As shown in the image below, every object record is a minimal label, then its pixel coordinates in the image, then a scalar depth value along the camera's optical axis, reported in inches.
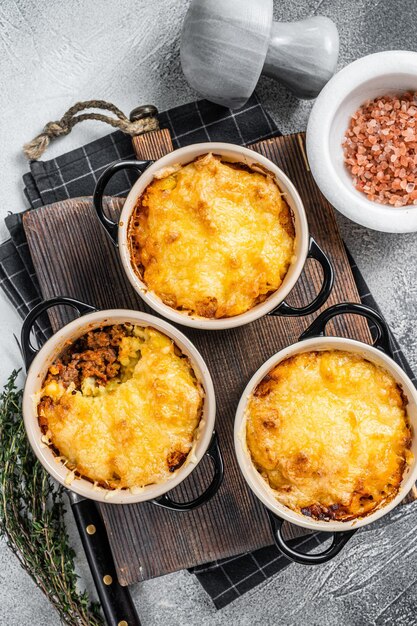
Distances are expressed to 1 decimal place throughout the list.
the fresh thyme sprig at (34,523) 23.5
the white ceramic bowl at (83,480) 20.7
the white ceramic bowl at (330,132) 23.0
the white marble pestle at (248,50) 22.3
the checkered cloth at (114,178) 24.1
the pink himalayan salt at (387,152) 23.5
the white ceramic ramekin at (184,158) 20.7
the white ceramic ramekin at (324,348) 20.6
